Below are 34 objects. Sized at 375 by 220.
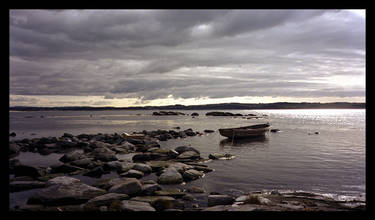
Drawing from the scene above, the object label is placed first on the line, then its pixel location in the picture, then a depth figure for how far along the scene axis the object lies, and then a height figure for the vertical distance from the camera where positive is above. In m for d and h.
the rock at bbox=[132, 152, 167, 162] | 19.08 -3.66
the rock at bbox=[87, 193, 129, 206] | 9.38 -3.41
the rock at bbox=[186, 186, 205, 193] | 11.53 -3.69
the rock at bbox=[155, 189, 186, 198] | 10.78 -3.61
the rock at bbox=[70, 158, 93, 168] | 16.12 -3.49
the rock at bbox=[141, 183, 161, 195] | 10.83 -3.47
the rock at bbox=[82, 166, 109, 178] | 14.58 -3.71
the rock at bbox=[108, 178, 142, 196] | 10.56 -3.32
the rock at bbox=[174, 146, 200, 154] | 21.27 -3.39
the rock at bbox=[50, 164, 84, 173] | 15.16 -3.62
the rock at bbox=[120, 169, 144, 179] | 14.04 -3.62
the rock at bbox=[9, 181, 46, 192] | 11.56 -3.58
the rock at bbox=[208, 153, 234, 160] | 19.99 -3.80
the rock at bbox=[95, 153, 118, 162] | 18.20 -3.51
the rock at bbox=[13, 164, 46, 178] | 13.81 -3.43
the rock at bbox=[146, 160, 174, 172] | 15.91 -3.65
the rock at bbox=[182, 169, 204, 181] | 13.71 -3.62
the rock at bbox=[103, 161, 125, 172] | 15.61 -3.55
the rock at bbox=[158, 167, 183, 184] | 13.02 -3.57
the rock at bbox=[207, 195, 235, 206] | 9.73 -3.51
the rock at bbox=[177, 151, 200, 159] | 19.45 -3.61
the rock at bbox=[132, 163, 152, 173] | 14.95 -3.50
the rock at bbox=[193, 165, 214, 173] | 15.68 -3.70
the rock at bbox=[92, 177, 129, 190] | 11.39 -3.43
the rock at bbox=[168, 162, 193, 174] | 14.47 -3.46
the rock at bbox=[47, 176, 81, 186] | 11.08 -3.23
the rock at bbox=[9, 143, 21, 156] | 22.83 -3.86
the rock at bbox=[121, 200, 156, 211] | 8.57 -3.36
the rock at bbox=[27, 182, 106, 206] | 9.70 -3.41
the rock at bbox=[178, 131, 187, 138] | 38.34 -4.00
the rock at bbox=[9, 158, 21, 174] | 15.71 -3.54
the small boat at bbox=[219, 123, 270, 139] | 33.89 -3.16
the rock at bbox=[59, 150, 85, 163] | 17.81 -3.44
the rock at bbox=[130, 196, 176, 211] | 9.28 -3.52
